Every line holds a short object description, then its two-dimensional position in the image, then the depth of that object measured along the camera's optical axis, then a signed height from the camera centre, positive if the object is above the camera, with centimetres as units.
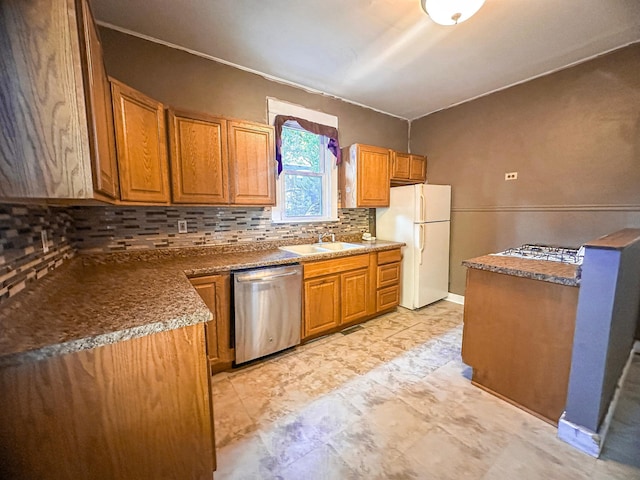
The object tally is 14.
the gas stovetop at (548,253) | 190 -36
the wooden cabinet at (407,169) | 353 +60
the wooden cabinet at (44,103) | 87 +38
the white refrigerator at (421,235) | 324 -31
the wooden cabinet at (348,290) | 254 -86
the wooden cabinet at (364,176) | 318 +44
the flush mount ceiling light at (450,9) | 157 +125
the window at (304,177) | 295 +41
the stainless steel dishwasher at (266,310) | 211 -84
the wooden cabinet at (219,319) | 198 -86
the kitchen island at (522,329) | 156 -78
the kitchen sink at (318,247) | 295 -43
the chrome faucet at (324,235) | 322 -31
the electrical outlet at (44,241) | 142 -16
